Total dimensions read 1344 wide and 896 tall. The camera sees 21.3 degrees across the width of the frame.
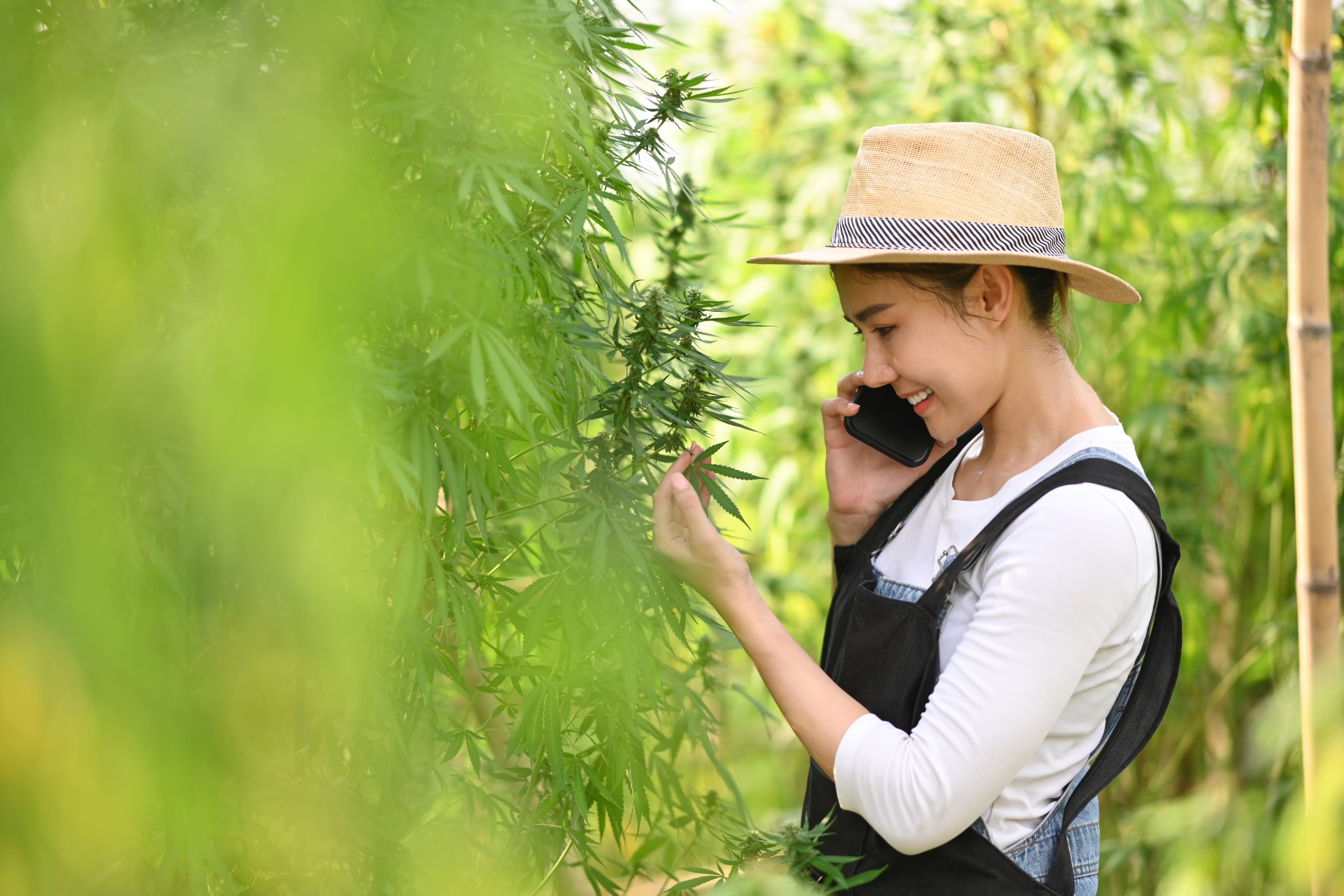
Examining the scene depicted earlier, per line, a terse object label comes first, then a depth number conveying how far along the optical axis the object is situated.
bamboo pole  3.43
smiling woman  2.95
